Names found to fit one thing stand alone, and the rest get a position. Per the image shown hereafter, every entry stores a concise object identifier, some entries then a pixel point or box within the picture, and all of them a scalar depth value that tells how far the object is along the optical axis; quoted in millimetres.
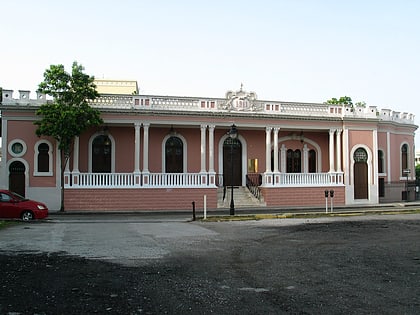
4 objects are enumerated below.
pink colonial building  25516
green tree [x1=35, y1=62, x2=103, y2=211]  23516
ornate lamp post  20712
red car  18359
